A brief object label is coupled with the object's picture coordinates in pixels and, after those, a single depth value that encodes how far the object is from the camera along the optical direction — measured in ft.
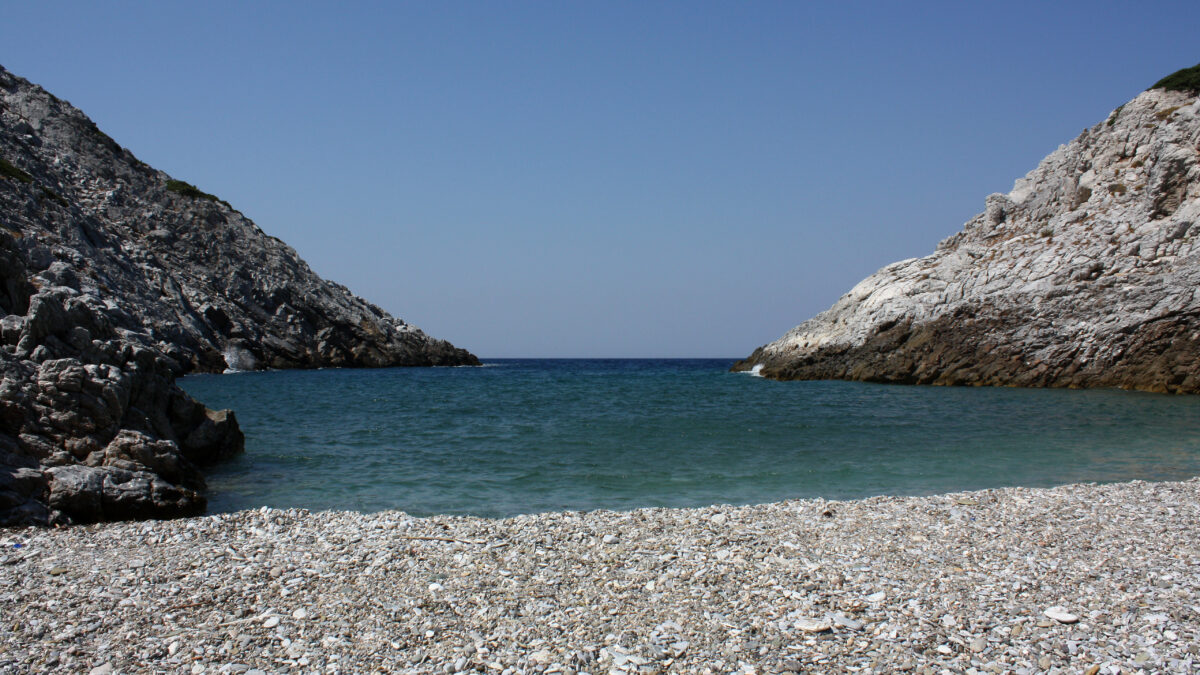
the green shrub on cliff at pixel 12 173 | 185.86
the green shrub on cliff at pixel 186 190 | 286.87
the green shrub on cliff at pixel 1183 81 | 167.12
